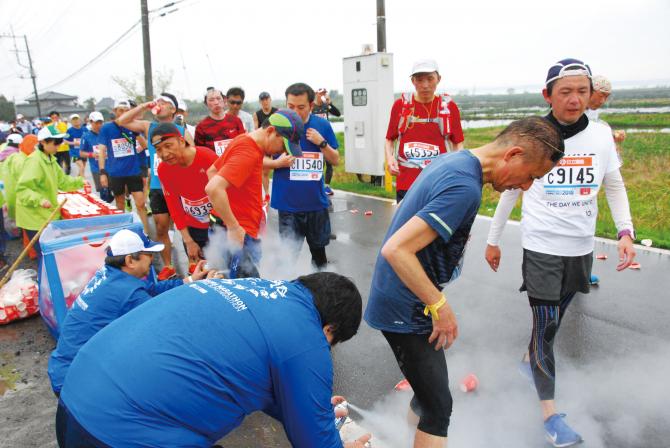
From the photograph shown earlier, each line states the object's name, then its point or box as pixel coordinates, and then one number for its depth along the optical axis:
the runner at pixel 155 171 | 5.50
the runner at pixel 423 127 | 4.86
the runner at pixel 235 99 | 7.71
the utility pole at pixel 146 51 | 18.23
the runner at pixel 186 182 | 3.89
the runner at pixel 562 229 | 2.81
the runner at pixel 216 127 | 6.14
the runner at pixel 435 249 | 1.95
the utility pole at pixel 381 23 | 10.93
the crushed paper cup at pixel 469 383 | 3.36
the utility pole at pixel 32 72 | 52.09
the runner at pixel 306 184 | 4.39
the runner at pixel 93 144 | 10.06
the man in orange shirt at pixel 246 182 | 3.41
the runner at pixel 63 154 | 14.37
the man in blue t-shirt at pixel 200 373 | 1.63
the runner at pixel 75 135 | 15.45
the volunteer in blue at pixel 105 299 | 2.68
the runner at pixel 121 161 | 7.26
